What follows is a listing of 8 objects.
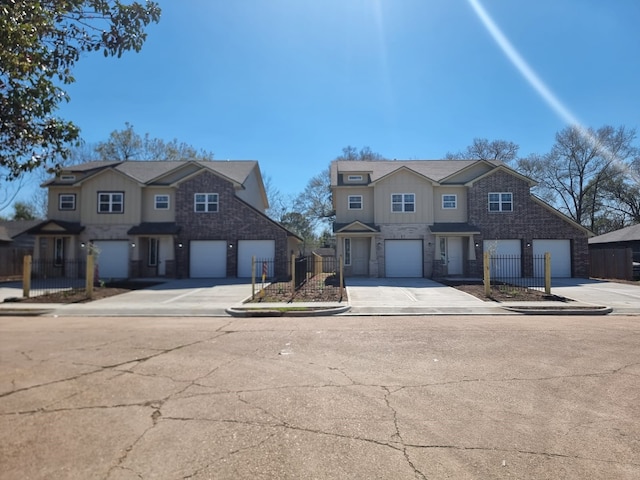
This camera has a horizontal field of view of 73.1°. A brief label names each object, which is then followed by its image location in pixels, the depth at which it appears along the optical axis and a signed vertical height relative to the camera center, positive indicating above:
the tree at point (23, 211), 47.75 +5.60
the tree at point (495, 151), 45.72 +11.43
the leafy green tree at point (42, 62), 5.68 +2.74
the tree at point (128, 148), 43.66 +11.54
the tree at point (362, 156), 51.17 +12.19
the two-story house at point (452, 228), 26.70 +1.86
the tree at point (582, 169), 41.59 +8.96
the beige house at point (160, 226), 26.50 +2.14
